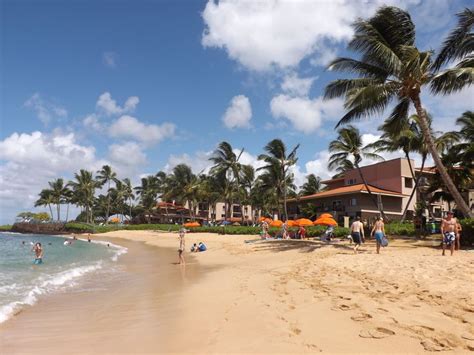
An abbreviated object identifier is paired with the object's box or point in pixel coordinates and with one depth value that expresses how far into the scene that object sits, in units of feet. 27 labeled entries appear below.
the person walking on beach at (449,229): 41.62
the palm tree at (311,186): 185.78
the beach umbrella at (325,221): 76.98
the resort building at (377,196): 116.98
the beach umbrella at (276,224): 102.11
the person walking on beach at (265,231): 93.85
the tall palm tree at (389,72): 52.85
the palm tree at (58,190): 273.75
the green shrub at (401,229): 72.79
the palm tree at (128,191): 267.24
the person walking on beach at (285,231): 88.50
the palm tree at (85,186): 241.55
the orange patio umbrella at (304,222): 86.08
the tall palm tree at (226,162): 153.38
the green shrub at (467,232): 49.88
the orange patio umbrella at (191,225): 147.60
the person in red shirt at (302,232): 87.66
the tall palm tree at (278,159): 135.95
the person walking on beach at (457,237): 45.55
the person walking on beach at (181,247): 57.22
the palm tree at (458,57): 51.96
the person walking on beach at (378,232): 47.53
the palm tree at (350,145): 108.99
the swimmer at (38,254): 61.62
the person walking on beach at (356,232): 52.21
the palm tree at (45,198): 276.21
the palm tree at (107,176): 259.39
